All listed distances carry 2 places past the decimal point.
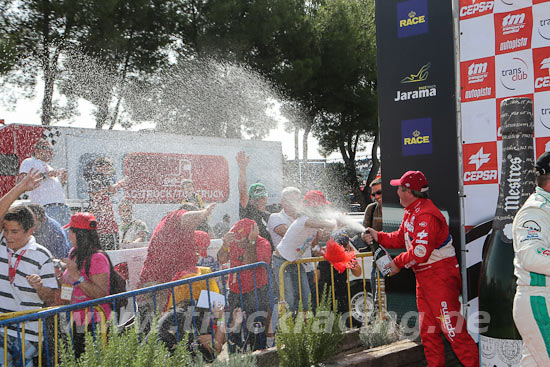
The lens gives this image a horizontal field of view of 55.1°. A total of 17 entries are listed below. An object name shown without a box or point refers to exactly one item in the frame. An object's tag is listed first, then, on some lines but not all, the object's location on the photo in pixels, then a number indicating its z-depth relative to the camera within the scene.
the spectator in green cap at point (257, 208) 6.95
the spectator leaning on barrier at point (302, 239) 6.12
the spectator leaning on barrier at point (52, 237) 5.87
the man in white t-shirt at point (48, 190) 7.72
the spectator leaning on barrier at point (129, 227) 9.66
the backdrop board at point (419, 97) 4.82
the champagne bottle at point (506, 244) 3.98
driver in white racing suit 3.17
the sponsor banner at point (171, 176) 11.15
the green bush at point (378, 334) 4.97
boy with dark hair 4.74
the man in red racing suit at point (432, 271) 4.42
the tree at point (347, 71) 22.41
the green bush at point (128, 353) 2.99
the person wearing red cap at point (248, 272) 5.60
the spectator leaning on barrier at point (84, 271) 4.66
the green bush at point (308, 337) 4.02
